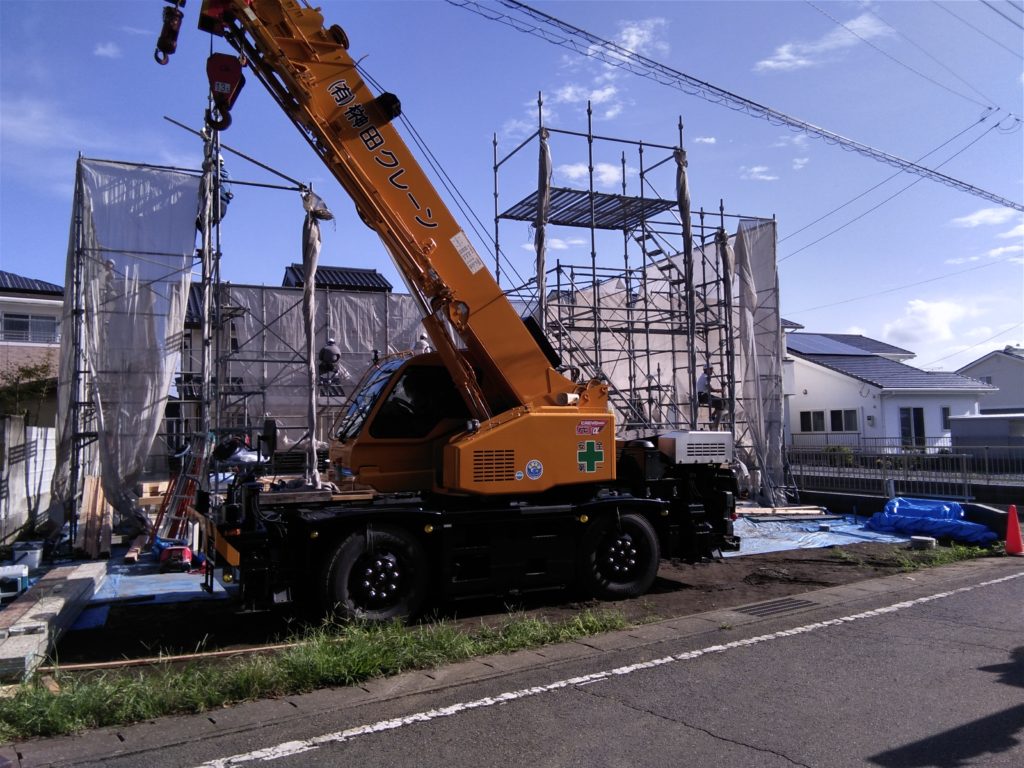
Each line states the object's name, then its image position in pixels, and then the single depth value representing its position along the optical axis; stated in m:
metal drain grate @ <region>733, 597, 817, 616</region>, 7.47
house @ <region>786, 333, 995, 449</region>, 26.47
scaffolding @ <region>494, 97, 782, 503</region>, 14.91
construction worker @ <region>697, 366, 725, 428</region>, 16.56
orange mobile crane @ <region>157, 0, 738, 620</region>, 7.09
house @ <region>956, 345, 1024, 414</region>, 35.88
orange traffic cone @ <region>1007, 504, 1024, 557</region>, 10.65
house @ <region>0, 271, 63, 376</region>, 22.05
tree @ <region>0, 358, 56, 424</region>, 17.41
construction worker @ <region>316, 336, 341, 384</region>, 13.73
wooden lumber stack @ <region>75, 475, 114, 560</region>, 10.66
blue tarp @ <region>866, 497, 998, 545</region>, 11.54
